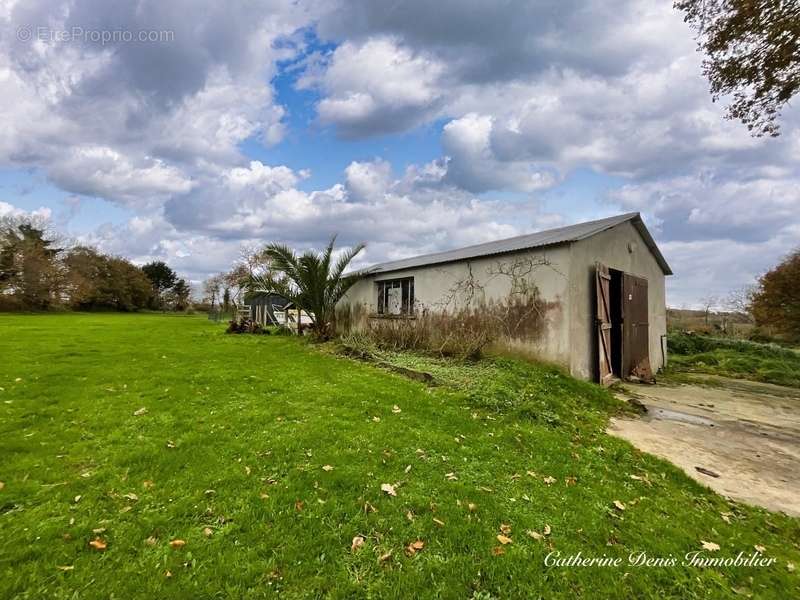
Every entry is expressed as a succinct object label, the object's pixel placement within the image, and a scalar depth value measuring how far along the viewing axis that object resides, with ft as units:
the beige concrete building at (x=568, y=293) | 25.63
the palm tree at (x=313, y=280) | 40.57
